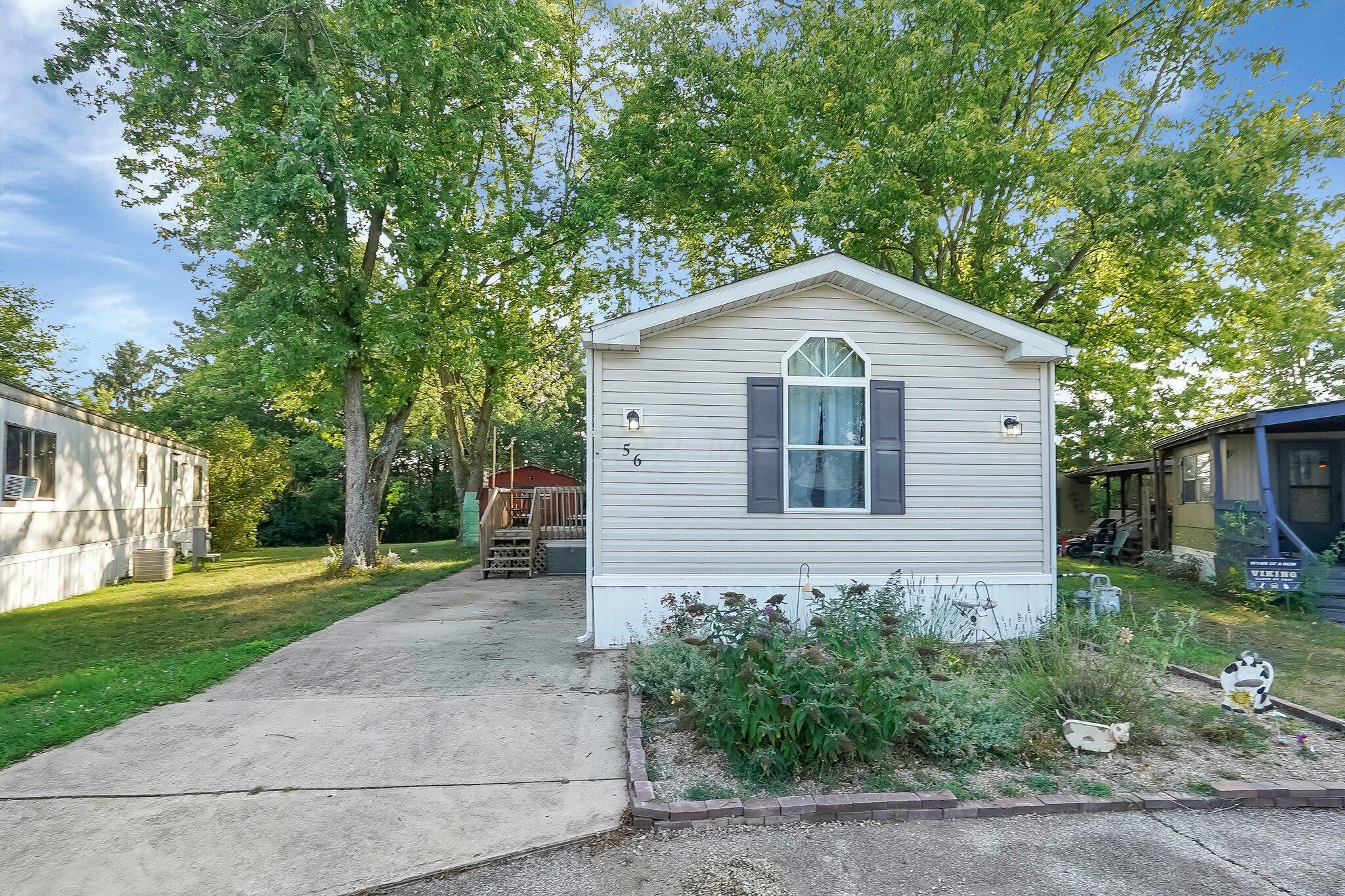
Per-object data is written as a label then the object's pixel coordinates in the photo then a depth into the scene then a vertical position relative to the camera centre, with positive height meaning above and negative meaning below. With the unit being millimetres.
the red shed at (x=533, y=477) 22953 +299
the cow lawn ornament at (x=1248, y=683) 4887 -1332
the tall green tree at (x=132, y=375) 37594 +6059
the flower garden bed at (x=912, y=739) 3715 -1502
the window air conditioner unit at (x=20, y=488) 9672 +3
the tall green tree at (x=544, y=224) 14016 +5256
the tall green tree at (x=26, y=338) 19812 +4196
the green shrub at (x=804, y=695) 3848 -1138
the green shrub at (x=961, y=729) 4121 -1413
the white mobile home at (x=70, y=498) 9961 -163
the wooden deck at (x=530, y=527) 13305 -783
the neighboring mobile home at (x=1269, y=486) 10617 -15
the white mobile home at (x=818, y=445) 7238 +412
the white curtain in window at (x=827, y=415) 7387 +717
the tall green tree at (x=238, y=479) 20984 +248
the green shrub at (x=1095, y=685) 4469 -1276
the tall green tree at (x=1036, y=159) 11602 +5657
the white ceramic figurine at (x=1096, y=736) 4230 -1454
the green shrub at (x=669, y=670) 5219 -1348
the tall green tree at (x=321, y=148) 11477 +5776
